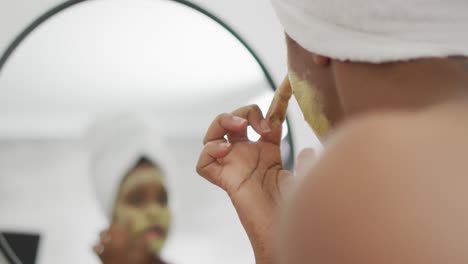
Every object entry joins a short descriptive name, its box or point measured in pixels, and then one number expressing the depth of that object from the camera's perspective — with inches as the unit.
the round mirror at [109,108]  71.5
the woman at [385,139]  36.5
